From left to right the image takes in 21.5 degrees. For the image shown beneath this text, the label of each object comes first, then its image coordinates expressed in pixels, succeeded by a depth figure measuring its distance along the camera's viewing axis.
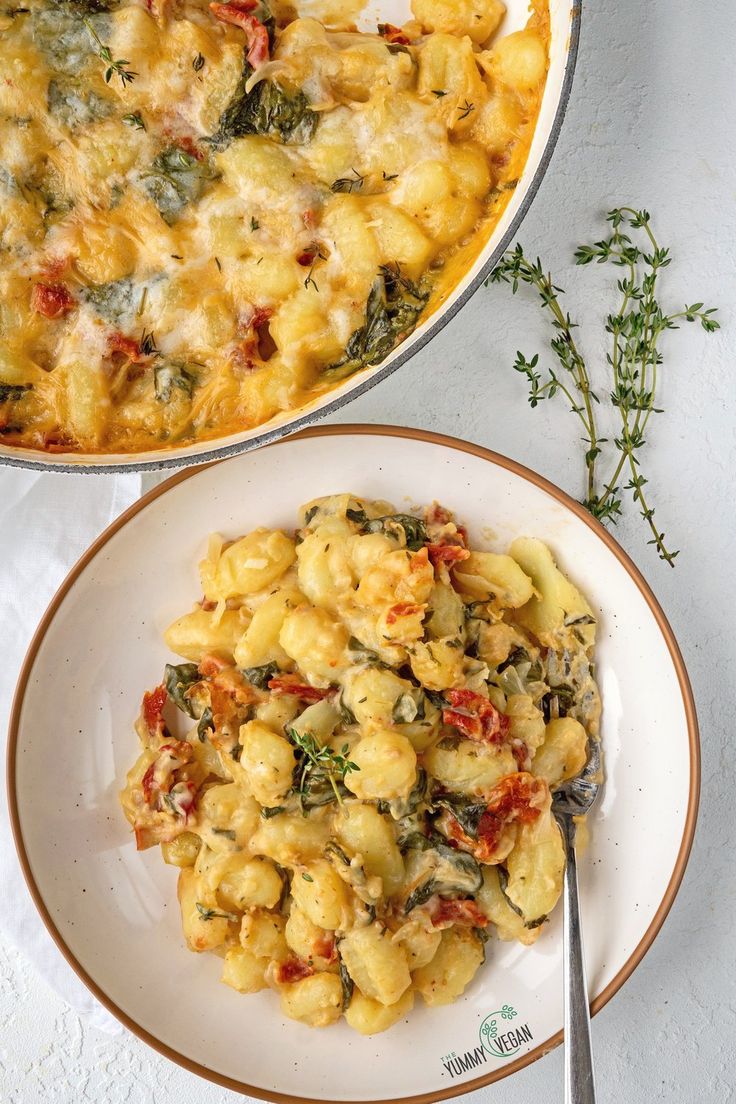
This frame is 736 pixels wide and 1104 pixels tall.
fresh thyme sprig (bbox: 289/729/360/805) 0.57
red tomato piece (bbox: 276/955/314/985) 0.59
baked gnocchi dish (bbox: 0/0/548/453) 0.55
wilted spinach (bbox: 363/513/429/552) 0.60
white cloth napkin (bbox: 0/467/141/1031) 0.64
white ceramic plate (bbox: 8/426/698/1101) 0.60
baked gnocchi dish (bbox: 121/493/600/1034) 0.58
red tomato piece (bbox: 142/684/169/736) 0.61
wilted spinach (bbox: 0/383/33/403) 0.56
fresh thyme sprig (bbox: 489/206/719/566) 0.62
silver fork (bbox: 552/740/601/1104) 0.58
